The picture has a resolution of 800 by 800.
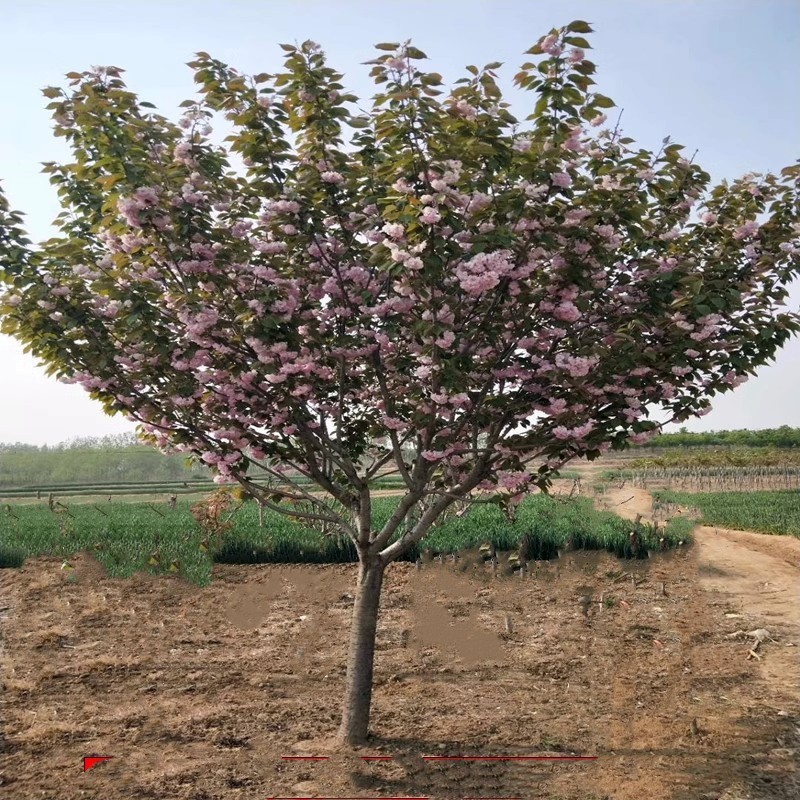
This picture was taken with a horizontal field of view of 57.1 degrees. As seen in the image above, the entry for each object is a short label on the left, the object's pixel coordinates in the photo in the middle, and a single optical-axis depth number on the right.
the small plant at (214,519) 15.60
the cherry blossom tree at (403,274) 5.44
